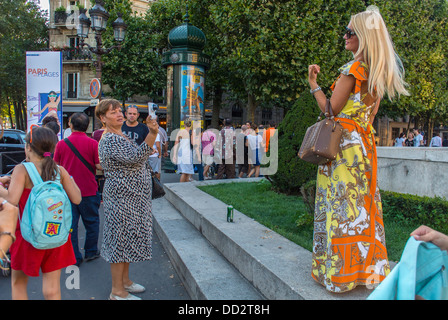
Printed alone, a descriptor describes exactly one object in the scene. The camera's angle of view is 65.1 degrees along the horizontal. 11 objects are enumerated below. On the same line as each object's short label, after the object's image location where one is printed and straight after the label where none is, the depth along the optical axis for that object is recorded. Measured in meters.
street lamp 11.20
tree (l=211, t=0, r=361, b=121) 14.84
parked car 6.58
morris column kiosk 13.10
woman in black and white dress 3.27
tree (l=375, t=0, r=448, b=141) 21.08
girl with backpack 2.61
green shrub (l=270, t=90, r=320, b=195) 6.35
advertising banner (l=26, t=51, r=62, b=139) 10.22
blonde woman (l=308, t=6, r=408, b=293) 2.45
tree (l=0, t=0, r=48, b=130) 29.69
